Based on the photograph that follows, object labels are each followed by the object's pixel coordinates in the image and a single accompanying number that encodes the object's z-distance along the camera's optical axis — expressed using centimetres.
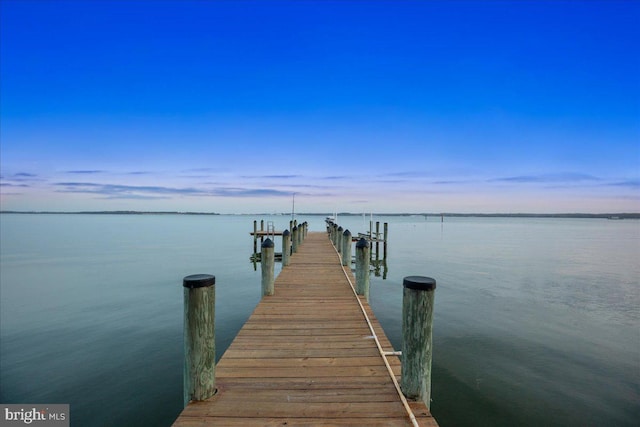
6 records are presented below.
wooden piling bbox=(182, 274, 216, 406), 344
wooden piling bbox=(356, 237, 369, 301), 800
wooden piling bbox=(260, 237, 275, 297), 793
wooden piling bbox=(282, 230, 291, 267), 1218
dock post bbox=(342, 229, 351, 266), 1202
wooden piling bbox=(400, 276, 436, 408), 350
